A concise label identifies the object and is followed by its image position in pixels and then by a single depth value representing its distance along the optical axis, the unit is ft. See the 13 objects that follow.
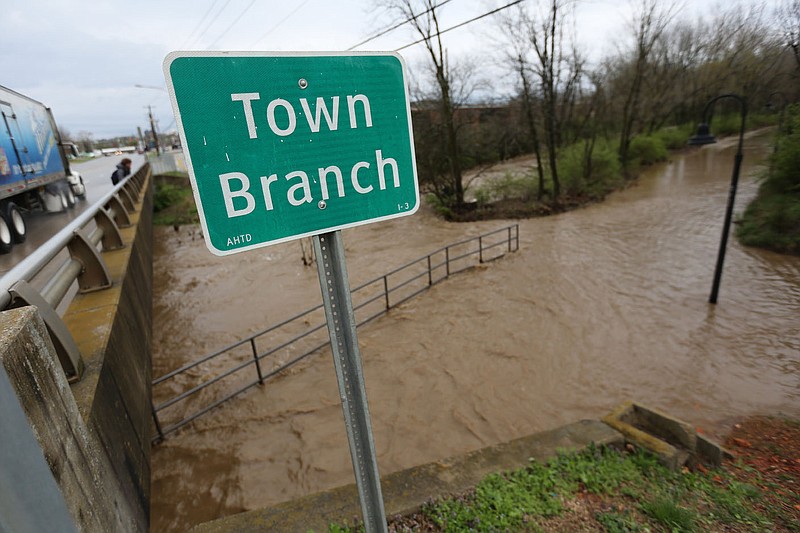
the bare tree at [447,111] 62.49
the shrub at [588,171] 70.13
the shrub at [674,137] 103.60
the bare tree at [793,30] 37.17
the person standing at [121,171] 55.57
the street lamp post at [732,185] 25.76
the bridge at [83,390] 3.35
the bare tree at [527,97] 63.62
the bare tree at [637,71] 75.31
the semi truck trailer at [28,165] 29.55
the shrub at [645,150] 90.89
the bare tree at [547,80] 61.00
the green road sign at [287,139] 3.44
